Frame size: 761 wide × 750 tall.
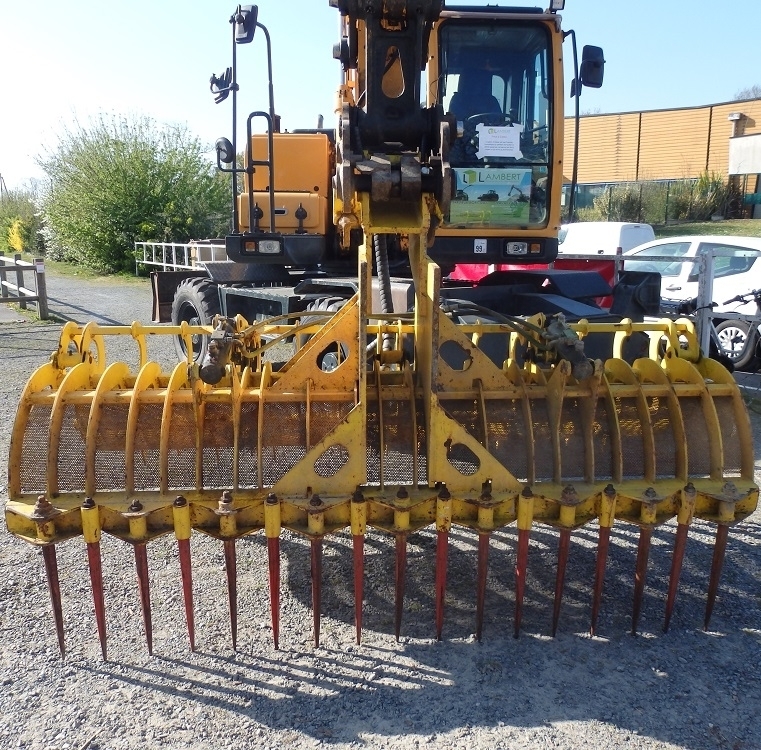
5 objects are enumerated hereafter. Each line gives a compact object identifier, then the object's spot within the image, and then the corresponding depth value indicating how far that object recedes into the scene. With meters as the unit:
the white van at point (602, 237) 14.48
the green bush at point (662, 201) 27.91
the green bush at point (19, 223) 34.19
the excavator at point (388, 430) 2.92
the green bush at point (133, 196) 23.94
